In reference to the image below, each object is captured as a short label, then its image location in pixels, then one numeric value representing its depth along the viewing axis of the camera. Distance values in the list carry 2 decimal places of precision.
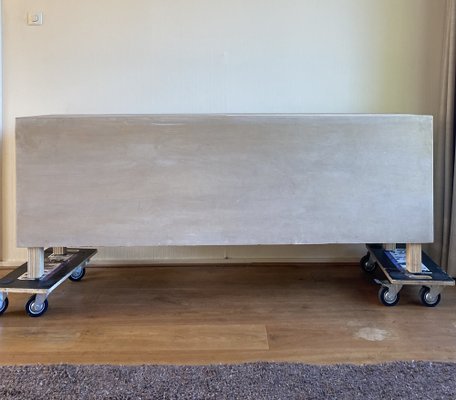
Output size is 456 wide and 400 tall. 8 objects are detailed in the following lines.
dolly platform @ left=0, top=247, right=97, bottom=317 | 1.65
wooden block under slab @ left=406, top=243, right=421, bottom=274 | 1.76
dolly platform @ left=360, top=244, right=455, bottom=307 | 1.71
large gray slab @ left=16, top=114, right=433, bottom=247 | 1.65
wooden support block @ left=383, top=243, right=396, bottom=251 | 2.02
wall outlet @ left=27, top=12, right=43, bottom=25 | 2.09
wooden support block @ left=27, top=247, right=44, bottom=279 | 1.71
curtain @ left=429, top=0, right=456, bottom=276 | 1.96
